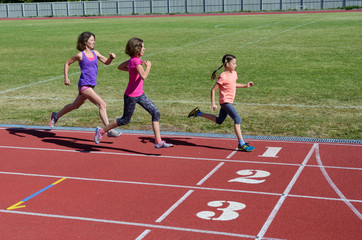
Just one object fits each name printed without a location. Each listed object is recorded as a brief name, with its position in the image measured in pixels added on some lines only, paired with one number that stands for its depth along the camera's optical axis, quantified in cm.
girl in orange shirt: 883
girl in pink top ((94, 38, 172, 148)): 853
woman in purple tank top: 952
